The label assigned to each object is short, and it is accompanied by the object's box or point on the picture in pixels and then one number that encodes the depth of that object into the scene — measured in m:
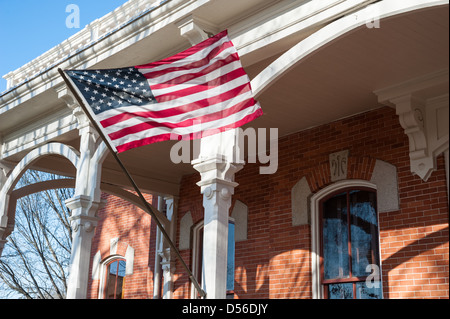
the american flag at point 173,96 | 6.00
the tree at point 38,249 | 21.88
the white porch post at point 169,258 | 11.96
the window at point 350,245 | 8.49
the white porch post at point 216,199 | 6.09
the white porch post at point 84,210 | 7.94
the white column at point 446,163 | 7.43
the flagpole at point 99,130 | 5.84
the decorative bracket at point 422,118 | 7.57
